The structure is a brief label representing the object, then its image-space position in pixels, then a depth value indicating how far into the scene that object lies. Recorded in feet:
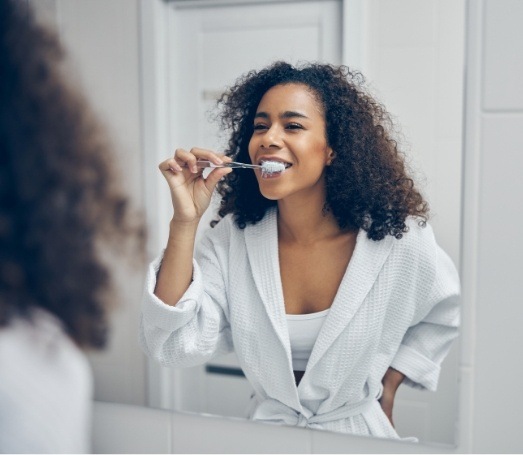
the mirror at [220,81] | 2.28
